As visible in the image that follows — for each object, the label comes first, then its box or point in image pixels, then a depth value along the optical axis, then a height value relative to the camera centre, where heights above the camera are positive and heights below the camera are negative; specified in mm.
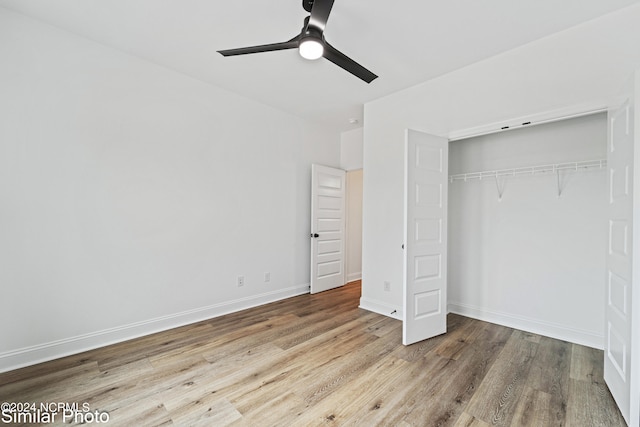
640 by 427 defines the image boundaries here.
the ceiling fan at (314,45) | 1777 +1175
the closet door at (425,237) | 2783 -222
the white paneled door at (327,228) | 4578 -223
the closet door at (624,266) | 1583 -300
